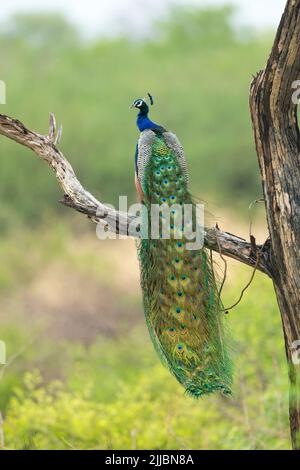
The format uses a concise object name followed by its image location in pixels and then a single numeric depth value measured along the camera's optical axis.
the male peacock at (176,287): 9.71
